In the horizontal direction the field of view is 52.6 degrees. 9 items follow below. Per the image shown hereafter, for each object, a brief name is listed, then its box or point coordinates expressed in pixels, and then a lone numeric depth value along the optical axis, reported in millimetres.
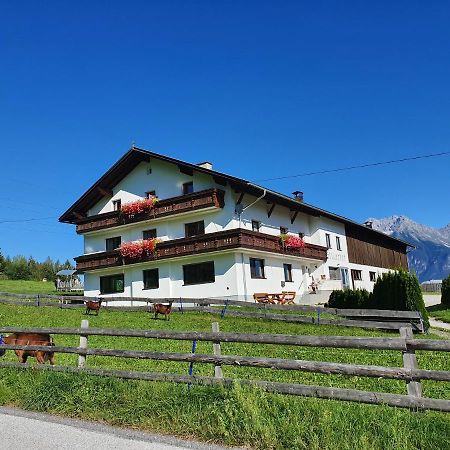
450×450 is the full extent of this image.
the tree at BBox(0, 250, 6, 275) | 90738
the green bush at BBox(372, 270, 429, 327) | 21844
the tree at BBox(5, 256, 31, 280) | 96812
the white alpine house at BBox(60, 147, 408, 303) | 30516
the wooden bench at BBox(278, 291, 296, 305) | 30428
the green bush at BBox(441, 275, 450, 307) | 32256
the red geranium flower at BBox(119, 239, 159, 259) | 32844
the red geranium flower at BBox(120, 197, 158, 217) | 33594
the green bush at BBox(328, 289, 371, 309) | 25338
